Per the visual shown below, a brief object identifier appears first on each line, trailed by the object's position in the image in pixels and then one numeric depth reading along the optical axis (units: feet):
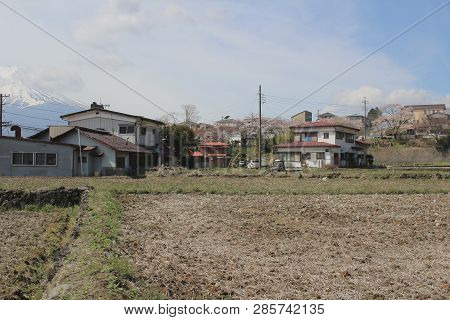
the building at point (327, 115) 322.18
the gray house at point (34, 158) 96.17
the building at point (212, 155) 174.69
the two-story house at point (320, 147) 153.07
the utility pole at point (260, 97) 142.12
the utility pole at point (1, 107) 136.17
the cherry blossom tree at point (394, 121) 238.09
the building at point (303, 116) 264.52
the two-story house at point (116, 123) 129.39
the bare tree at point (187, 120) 243.60
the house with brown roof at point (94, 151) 105.70
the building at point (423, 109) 279.32
